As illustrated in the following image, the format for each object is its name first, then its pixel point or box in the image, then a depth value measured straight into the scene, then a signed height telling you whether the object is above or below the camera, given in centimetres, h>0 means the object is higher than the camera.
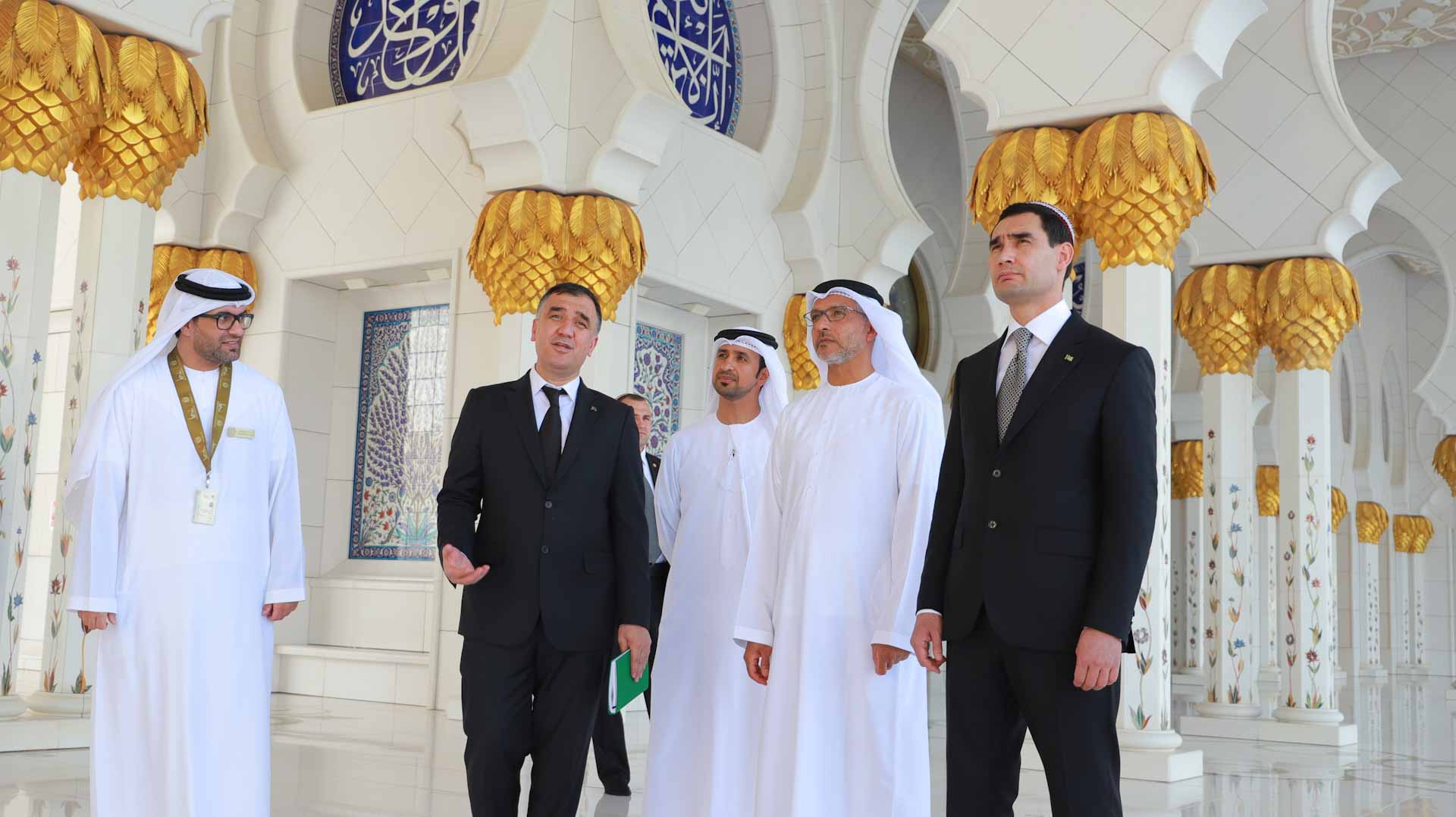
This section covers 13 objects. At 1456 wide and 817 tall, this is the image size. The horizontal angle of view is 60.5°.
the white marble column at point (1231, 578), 712 -12
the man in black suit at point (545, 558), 280 -5
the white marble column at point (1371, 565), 1479 -5
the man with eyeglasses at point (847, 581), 256 -8
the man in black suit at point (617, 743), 436 -72
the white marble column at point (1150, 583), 488 -11
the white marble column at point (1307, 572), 705 -7
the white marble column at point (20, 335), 448 +66
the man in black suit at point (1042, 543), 213 +1
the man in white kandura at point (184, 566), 271 -10
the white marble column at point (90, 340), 495 +73
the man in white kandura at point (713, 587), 338 -13
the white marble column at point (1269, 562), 1298 -4
